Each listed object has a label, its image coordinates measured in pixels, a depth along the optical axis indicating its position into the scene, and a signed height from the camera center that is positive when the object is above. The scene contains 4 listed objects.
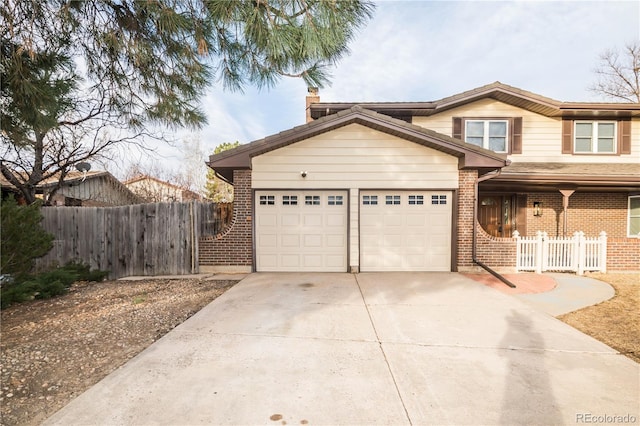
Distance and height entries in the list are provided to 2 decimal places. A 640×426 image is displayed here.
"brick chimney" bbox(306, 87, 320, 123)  12.30 +4.66
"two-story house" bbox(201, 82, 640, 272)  7.76 +0.01
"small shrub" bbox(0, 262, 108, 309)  4.63 -1.50
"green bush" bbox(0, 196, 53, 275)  4.61 -0.55
